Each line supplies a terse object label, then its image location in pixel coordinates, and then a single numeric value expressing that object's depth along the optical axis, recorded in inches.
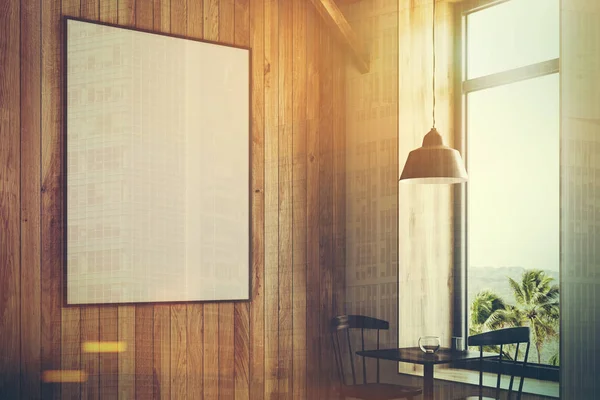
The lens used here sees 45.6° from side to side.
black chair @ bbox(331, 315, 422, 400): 144.1
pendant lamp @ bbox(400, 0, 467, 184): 128.6
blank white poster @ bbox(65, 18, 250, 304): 140.1
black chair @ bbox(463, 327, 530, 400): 131.9
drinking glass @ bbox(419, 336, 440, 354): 139.1
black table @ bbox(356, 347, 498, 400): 132.5
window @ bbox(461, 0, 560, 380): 138.8
